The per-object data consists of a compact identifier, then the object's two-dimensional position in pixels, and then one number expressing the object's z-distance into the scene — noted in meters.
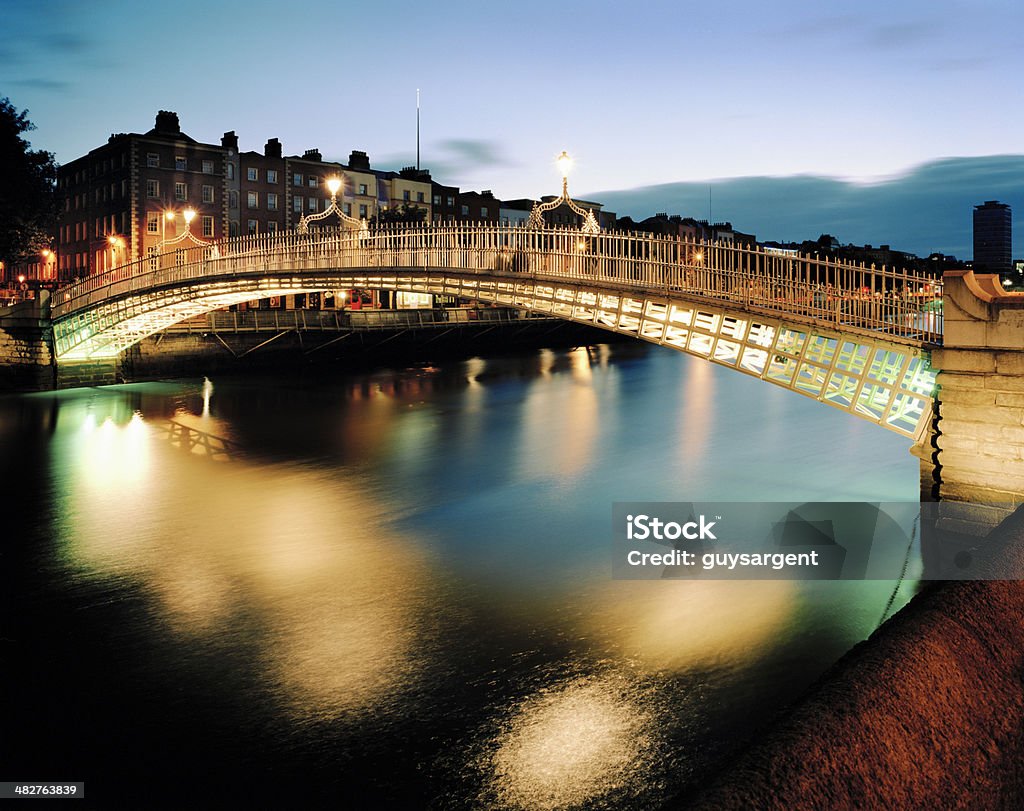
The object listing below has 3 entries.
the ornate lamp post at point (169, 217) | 53.72
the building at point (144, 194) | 53.34
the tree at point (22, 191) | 35.41
